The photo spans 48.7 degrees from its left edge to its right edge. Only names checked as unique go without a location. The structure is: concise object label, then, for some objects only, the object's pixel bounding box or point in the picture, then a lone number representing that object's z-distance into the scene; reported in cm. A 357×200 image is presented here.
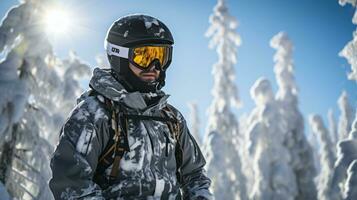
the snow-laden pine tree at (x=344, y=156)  771
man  262
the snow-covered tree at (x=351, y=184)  659
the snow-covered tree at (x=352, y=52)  766
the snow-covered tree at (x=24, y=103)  850
